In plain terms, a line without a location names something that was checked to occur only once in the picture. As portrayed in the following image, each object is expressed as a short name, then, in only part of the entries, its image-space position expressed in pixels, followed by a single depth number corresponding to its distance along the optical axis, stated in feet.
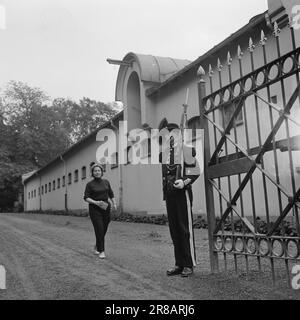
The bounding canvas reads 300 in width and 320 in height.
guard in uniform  18.34
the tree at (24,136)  167.12
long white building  31.73
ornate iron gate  14.32
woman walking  26.78
